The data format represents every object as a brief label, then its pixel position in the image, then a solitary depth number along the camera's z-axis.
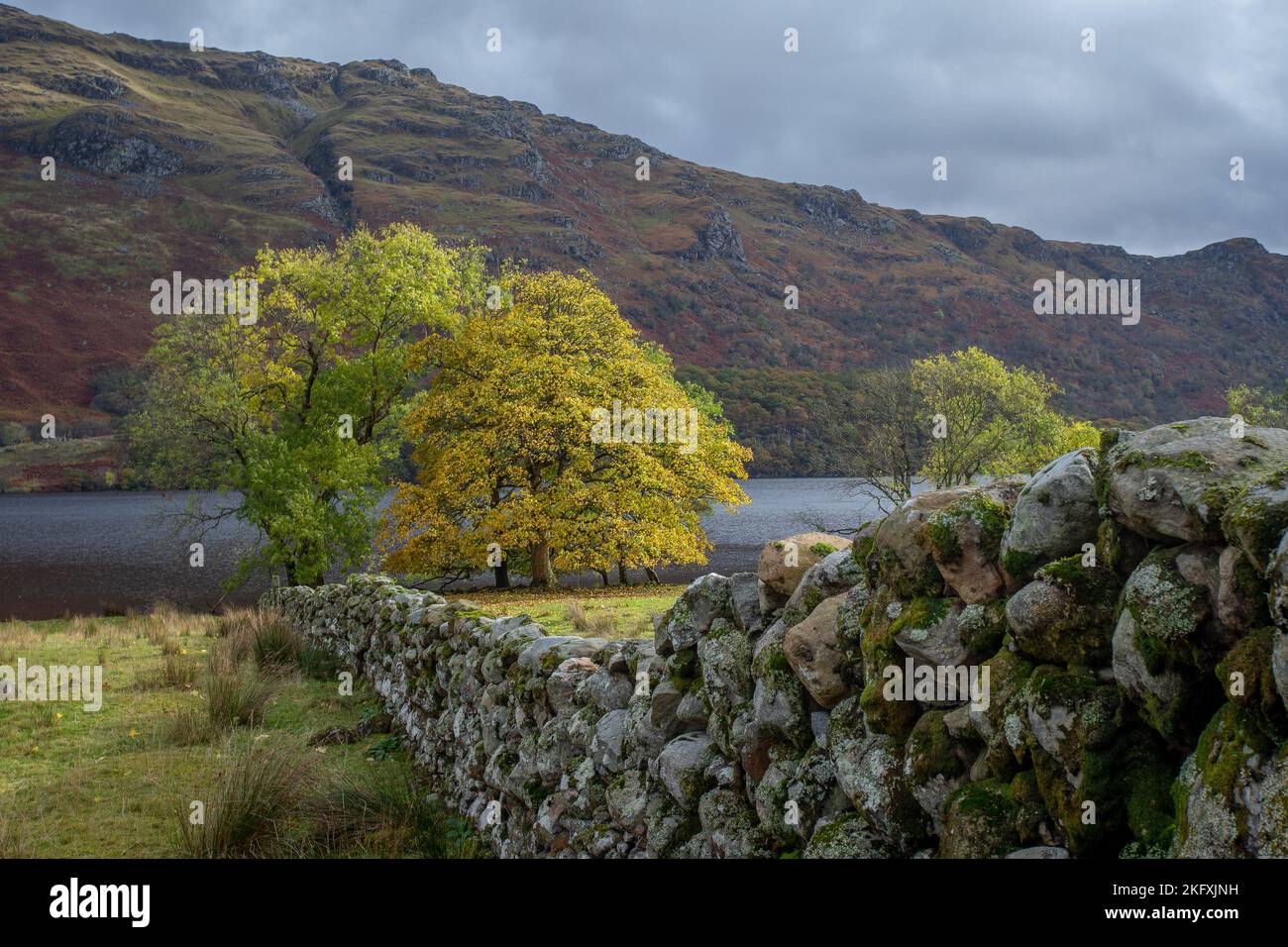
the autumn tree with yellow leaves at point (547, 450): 22.42
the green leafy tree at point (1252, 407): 34.67
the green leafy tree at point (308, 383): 24.84
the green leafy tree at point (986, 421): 41.44
